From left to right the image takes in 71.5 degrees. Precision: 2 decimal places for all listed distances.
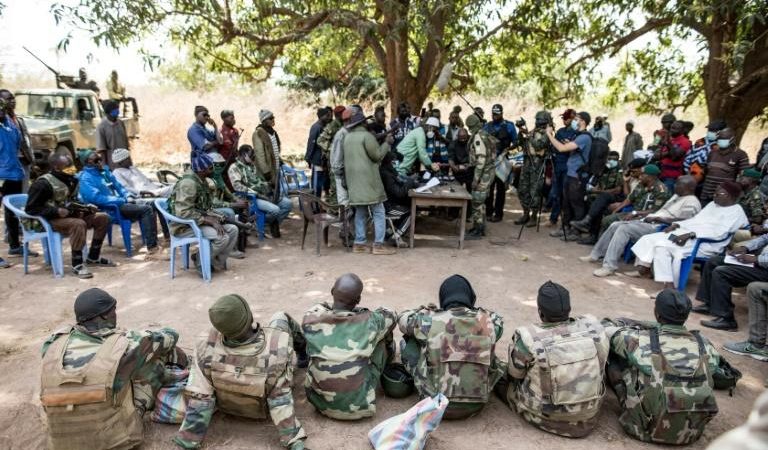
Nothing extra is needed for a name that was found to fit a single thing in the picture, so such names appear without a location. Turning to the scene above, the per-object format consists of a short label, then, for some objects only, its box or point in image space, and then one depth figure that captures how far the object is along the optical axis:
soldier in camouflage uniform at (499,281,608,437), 3.09
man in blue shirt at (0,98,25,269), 6.38
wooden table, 6.86
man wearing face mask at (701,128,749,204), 6.52
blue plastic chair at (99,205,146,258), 6.50
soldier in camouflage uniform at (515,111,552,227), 8.00
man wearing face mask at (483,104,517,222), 8.55
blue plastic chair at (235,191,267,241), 7.34
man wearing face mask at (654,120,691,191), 7.17
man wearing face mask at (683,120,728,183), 6.89
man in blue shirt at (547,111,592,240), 7.48
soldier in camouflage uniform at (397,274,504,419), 3.22
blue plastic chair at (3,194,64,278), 5.62
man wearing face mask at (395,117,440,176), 7.68
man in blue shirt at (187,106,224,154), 7.58
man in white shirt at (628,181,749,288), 5.42
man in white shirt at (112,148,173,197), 6.88
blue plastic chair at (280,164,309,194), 8.73
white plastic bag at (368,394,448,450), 2.93
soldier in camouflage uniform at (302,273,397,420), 3.21
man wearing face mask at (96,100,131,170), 8.13
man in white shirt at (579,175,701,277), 6.06
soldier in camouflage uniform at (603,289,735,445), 3.03
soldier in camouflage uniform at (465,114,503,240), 7.59
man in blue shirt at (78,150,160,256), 6.24
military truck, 9.86
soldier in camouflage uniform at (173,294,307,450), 2.99
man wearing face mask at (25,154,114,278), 5.48
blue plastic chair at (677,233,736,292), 5.45
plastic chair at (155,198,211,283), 5.65
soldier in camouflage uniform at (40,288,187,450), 2.72
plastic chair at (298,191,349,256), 6.74
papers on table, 7.05
